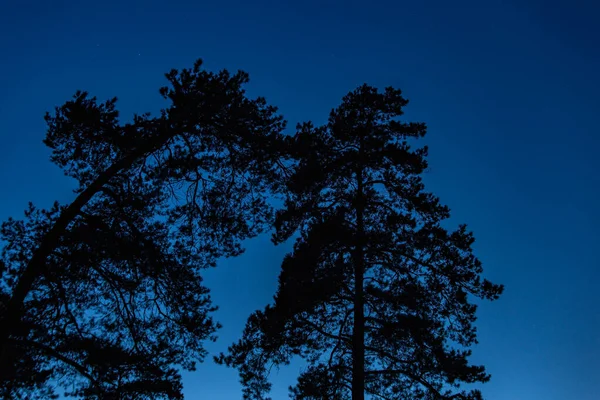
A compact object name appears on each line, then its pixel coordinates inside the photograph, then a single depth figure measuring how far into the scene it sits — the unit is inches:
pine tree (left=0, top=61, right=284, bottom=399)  347.9
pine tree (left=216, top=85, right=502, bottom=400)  449.4
